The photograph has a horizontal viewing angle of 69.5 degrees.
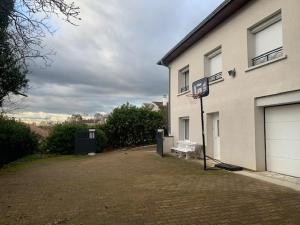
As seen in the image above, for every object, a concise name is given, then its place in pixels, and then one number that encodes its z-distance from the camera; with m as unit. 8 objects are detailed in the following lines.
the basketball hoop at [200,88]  7.30
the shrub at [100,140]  13.77
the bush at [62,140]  13.23
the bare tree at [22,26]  3.45
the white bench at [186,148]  9.78
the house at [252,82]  6.08
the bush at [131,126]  15.15
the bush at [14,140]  10.09
